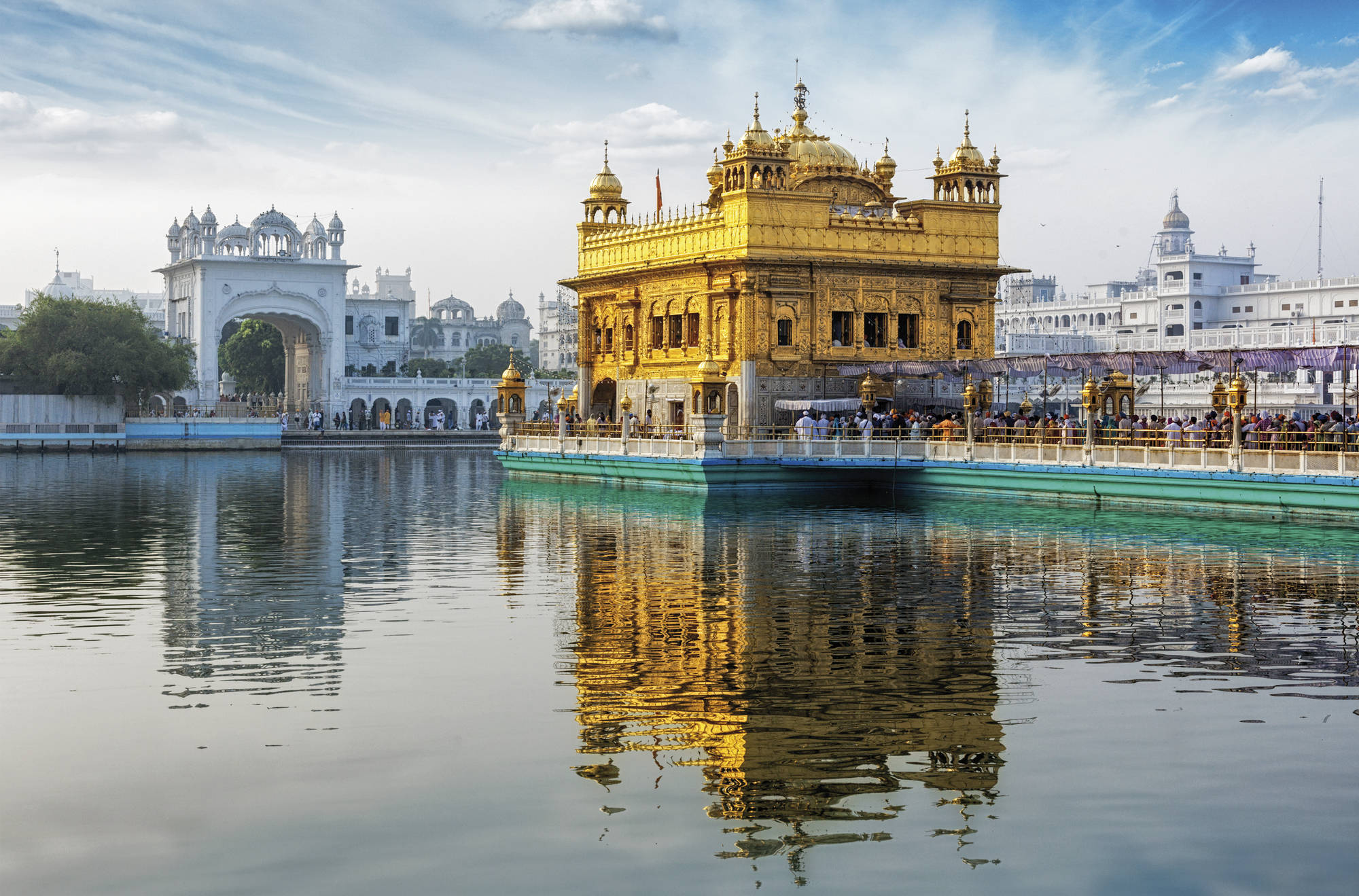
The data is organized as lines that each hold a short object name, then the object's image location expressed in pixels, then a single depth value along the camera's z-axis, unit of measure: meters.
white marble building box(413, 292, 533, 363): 142.75
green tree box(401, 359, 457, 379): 113.39
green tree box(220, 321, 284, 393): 93.62
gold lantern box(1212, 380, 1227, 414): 33.91
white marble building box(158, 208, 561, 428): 80.69
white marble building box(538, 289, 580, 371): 149.12
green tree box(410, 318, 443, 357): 141.38
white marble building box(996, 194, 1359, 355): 107.19
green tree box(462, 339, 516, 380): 119.25
